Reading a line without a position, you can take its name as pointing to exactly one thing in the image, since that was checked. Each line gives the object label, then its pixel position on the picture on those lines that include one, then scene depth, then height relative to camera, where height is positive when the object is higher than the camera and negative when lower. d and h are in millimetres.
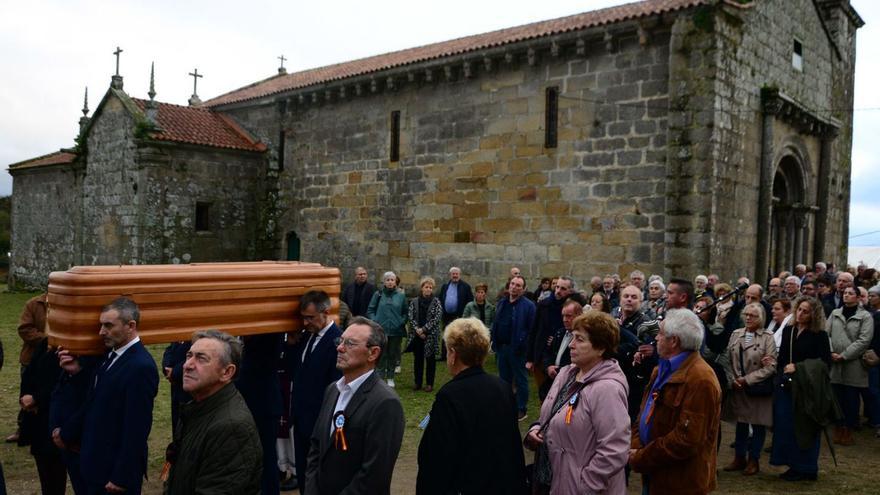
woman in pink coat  3404 -879
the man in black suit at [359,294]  10992 -876
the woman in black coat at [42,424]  4988 -1408
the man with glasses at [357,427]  3205 -895
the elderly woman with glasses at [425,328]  9711 -1225
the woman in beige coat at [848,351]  7578 -1053
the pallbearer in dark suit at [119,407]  3811 -970
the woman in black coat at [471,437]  3279 -928
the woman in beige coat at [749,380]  6230 -1157
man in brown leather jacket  3793 -944
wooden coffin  3955 -397
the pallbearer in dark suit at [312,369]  4820 -934
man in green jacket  3049 -897
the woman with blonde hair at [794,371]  6172 -1103
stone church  12008 +1890
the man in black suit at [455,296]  10680 -835
